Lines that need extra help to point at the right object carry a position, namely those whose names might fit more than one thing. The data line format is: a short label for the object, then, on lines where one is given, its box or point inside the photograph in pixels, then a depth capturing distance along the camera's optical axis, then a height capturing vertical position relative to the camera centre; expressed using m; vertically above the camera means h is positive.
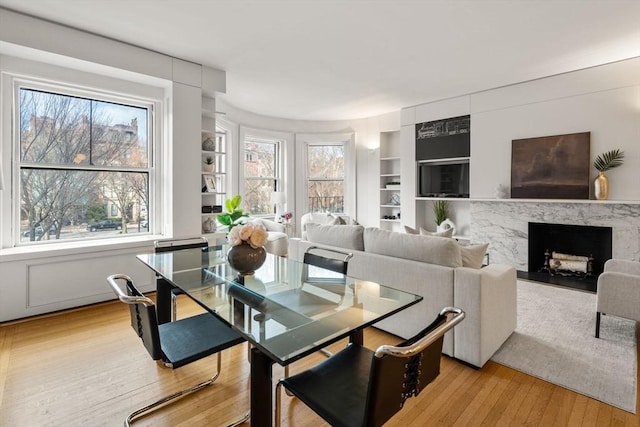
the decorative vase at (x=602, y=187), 3.94 +0.21
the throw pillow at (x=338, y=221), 4.66 -0.25
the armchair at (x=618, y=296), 2.37 -0.70
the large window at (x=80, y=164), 3.19 +0.44
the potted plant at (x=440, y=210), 5.81 -0.11
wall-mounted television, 5.46 +0.45
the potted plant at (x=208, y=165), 4.27 +0.53
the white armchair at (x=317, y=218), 5.70 -0.26
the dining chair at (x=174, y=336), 1.38 -0.68
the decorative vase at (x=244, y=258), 1.89 -0.32
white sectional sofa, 2.14 -0.59
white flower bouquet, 1.90 -0.19
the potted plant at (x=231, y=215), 4.70 -0.16
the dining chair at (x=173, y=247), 2.39 -0.38
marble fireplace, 3.93 -0.24
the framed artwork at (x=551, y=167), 4.18 +0.52
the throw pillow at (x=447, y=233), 2.93 -0.27
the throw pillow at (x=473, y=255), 2.33 -0.38
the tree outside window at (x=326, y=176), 7.11 +0.63
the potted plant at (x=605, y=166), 3.95 +0.47
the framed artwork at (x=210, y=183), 4.25 +0.28
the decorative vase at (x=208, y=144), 4.31 +0.81
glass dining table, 1.19 -0.47
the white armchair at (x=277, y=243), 5.35 -0.67
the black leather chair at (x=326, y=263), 2.11 -0.41
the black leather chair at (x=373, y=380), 0.93 -0.64
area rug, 1.97 -1.10
